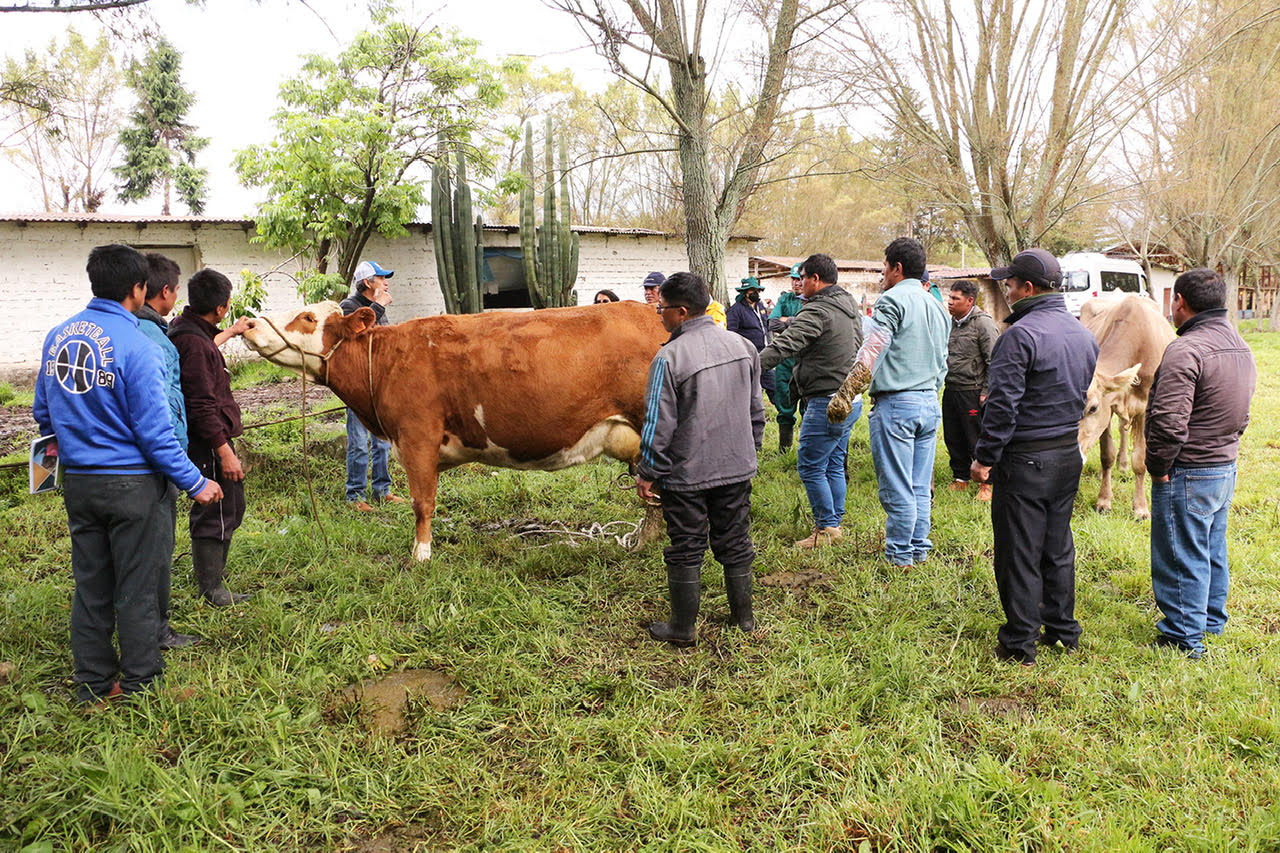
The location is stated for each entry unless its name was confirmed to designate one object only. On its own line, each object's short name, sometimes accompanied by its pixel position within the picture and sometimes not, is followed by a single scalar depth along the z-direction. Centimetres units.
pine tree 2408
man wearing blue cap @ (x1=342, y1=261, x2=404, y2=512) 624
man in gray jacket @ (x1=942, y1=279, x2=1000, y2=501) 655
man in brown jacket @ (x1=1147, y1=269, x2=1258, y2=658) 348
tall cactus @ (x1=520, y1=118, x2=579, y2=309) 1477
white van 2517
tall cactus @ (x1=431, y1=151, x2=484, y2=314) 1478
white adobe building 1402
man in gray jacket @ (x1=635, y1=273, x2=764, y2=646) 361
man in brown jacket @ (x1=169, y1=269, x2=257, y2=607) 395
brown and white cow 495
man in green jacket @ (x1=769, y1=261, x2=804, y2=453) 771
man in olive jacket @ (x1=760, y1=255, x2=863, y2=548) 498
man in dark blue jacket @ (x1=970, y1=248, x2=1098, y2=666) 343
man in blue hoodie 302
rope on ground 533
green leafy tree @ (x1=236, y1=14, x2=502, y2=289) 1360
